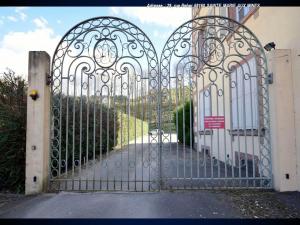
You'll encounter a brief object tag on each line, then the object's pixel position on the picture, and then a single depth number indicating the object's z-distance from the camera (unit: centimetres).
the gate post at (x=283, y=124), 575
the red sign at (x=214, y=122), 604
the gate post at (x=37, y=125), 585
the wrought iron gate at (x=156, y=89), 608
